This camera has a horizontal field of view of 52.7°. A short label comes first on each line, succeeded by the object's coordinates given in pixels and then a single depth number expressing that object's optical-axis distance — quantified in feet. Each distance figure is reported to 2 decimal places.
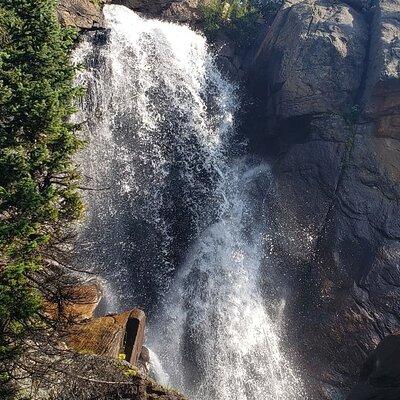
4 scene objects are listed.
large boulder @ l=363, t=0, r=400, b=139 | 64.75
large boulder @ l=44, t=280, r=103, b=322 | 40.42
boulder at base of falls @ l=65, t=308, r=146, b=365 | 37.14
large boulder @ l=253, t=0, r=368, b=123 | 69.67
